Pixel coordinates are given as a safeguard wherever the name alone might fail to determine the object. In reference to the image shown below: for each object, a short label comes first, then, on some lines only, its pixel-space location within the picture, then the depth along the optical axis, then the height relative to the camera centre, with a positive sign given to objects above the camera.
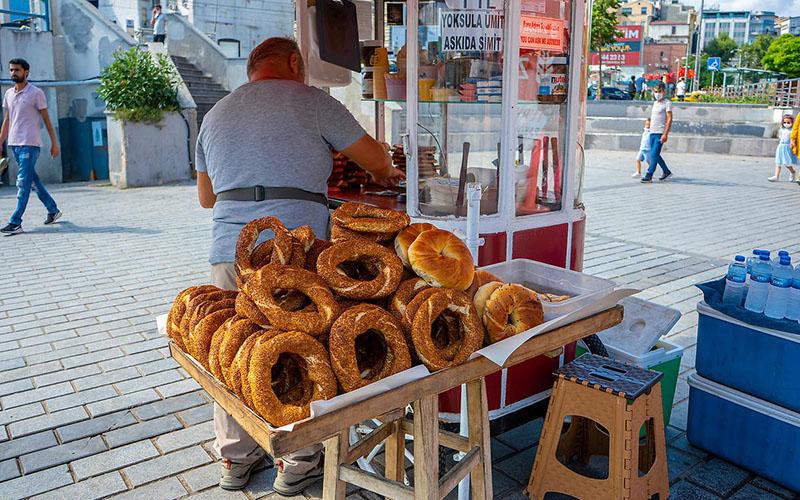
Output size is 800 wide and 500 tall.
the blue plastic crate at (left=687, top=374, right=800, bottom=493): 3.03 -1.43
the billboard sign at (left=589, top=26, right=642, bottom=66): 87.38 +10.44
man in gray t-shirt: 2.89 -0.13
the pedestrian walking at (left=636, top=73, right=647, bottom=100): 39.74 +2.62
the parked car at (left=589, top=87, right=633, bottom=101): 40.17 +1.91
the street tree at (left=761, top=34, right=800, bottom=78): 59.69 +6.44
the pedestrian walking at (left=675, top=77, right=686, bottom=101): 30.44 +1.68
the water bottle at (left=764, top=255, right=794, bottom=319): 3.01 -0.73
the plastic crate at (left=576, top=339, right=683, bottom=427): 3.37 -1.19
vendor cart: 3.16 -0.02
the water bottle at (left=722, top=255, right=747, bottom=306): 3.26 -0.75
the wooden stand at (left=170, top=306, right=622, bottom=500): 1.62 -0.87
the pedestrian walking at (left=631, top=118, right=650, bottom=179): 13.41 -0.47
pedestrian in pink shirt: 8.45 -0.08
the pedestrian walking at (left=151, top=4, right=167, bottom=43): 17.09 +2.38
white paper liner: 1.89 -0.60
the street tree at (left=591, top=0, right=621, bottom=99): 21.45 +3.31
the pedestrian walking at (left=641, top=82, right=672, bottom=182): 12.77 +0.03
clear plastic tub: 2.19 -0.57
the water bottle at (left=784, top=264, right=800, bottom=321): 3.02 -0.79
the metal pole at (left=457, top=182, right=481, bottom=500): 2.60 -0.39
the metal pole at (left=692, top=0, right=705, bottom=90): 50.59 +4.76
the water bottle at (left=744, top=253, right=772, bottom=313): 3.11 -0.74
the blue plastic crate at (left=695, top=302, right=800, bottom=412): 3.02 -1.08
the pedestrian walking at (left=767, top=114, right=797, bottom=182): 12.91 -0.48
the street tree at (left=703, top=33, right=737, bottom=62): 99.38 +11.36
